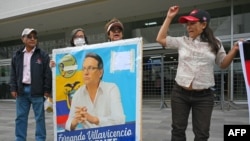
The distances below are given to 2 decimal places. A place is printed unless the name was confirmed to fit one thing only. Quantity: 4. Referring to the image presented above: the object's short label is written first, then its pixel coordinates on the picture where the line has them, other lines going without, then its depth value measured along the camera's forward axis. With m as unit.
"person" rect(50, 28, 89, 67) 4.05
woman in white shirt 3.08
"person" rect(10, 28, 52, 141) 4.41
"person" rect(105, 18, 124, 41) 3.65
